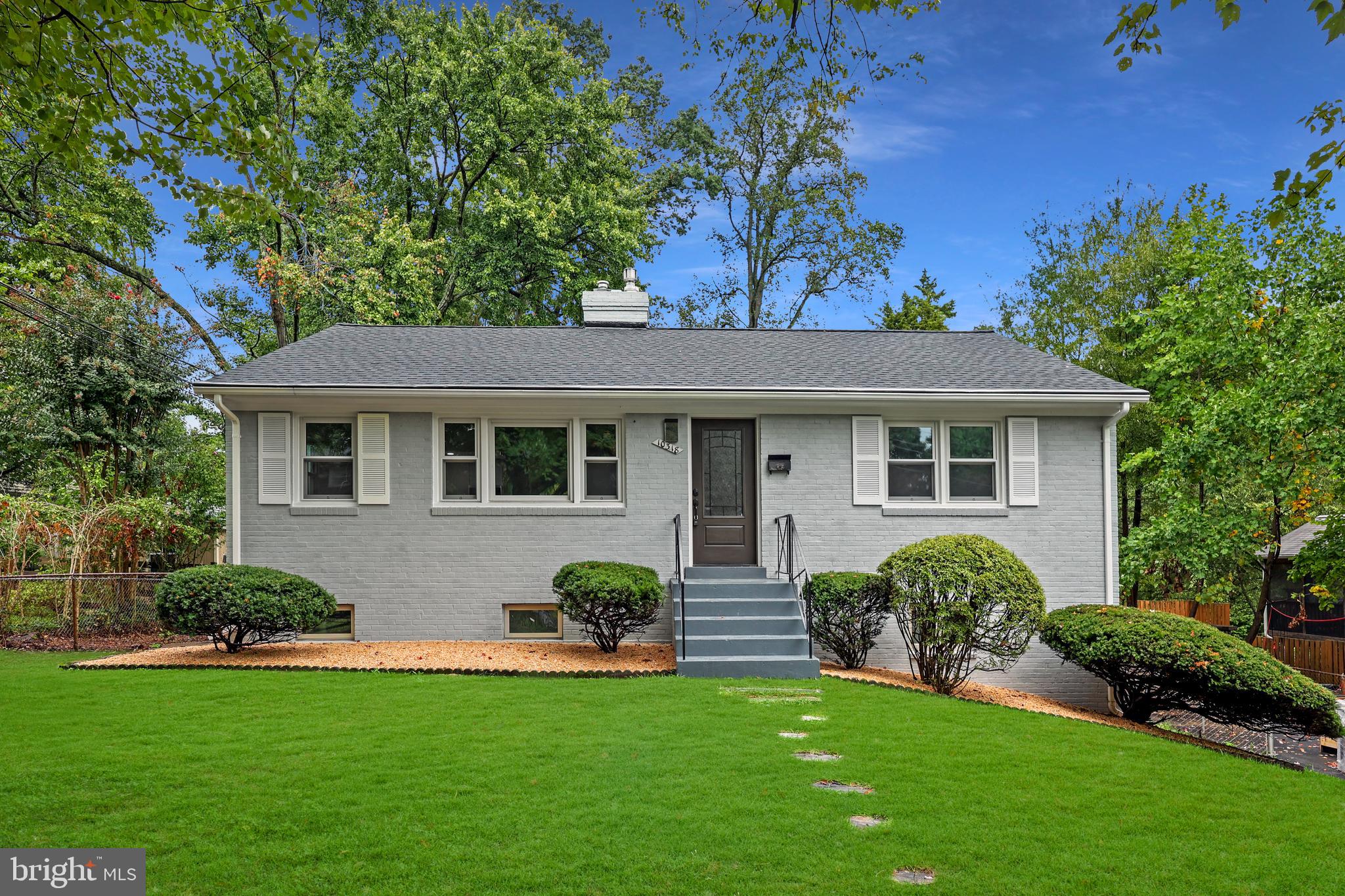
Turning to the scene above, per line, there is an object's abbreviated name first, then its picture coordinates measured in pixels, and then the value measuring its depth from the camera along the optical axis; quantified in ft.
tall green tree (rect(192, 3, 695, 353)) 65.41
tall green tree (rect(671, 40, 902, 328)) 85.97
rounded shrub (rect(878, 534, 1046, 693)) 30.09
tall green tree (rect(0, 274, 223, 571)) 44.24
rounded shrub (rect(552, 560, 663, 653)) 31.99
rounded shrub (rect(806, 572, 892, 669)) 32.37
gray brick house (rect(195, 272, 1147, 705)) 36.06
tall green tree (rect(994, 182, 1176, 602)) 66.03
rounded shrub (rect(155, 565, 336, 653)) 30.19
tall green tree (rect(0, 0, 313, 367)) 17.31
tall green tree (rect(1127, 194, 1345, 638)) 42.16
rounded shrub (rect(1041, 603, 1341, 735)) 26.71
